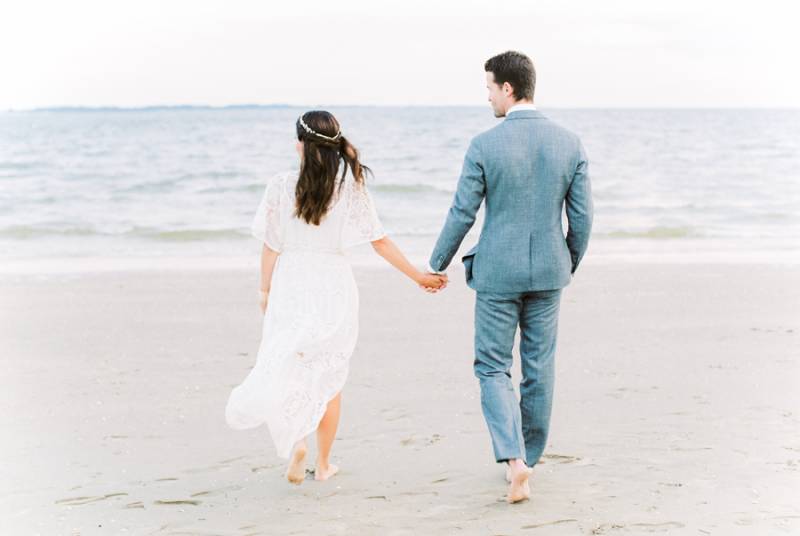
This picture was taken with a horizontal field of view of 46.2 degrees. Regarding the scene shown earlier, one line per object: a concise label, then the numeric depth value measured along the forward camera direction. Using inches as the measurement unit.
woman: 161.0
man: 152.4
